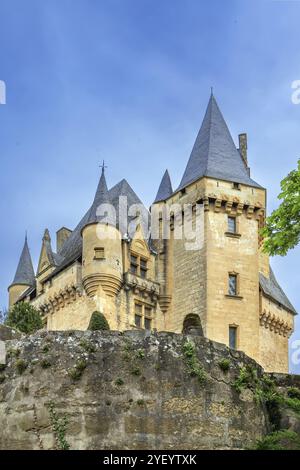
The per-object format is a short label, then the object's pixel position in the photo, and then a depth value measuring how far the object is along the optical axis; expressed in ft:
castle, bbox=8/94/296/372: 149.18
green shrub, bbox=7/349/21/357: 85.40
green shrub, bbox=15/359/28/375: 84.12
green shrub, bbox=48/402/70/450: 80.48
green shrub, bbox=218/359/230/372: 87.40
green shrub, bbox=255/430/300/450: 83.20
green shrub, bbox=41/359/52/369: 83.61
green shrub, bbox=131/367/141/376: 83.97
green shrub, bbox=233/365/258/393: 87.71
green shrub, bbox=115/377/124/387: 83.25
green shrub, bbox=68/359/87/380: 82.89
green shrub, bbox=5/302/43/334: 124.98
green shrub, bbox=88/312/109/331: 100.99
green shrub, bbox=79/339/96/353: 84.61
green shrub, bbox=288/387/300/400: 95.34
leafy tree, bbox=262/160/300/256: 86.02
